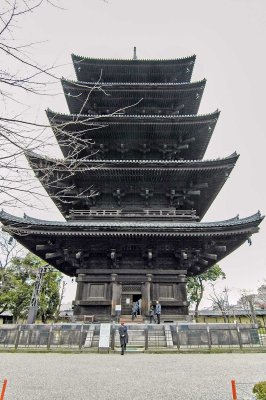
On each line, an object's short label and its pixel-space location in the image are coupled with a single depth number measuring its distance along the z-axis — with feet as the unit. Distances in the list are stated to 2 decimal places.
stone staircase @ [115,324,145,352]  36.40
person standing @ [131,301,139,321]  41.22
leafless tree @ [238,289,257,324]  153.19
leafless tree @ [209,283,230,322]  145.01
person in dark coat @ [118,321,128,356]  32.10
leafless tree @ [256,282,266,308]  170.60
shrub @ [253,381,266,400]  13.32
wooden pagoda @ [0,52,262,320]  41.83
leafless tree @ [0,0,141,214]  9.47
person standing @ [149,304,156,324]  40.52
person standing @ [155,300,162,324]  39.78
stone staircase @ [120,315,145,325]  40.81
